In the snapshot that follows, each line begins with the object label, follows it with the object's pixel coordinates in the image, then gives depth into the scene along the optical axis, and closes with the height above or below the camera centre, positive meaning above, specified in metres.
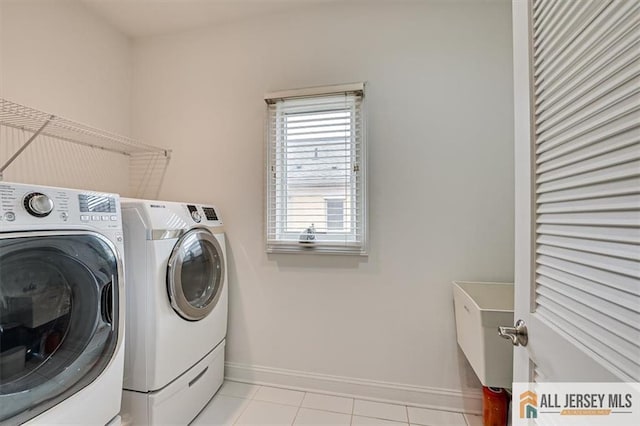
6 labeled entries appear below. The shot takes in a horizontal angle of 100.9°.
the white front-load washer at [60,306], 0.79 -0.33
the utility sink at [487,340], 1.20 -0.58
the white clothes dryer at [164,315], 1.25 -0.51
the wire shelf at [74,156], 1.38 +0.37
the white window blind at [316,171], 1.70 +0.30
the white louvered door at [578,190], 0.44 +0.06
